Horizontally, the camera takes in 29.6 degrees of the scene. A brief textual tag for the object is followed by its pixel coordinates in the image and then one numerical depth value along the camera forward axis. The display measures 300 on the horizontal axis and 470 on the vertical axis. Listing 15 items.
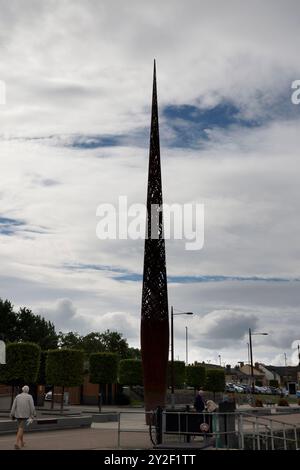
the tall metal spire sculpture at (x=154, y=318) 27.30
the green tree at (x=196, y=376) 62.03
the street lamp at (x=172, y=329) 36.81
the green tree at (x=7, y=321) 70.00
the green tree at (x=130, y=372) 57.09
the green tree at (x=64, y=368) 40.00
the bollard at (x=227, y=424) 16.23
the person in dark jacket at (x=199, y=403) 20.74
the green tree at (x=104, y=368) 48.62
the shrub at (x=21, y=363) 36.00
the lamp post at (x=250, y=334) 60.42
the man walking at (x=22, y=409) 15.56
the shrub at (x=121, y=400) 58.25
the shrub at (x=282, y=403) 52.41
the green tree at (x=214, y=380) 62.84
